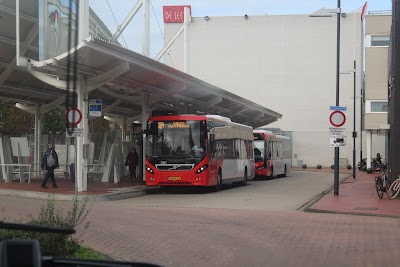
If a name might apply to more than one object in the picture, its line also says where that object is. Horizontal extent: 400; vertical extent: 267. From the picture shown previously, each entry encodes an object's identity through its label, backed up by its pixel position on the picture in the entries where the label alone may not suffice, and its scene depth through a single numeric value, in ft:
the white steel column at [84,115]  64.13
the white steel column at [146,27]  80.72
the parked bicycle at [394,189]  63.05
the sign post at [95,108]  66.08
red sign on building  222.89
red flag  186.78
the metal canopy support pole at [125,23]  69.05
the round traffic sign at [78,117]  55.77
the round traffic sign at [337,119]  67.10
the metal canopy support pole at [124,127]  121.70
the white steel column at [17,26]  62.00
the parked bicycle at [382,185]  64.28
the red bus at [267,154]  111.34
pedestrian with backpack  64.85
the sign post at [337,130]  66.49
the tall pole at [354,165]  118.53
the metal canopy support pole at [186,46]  120.37
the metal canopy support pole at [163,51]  100.89
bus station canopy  59.41
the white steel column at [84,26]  46.38
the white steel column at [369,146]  156.35
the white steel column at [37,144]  91.04
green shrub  22.43
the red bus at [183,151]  69.82
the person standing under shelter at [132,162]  84.79
